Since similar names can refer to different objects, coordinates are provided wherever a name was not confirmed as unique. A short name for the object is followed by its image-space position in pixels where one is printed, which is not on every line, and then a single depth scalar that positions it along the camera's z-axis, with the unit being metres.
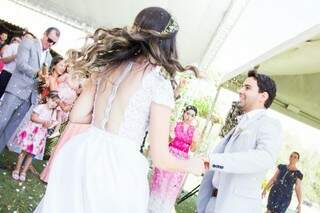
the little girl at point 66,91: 4.44
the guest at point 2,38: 6.69
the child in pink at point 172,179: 4.72
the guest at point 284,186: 6.25
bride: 1.40
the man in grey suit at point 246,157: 2.00
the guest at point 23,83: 3.85
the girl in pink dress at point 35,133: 4.05
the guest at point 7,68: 4.45
